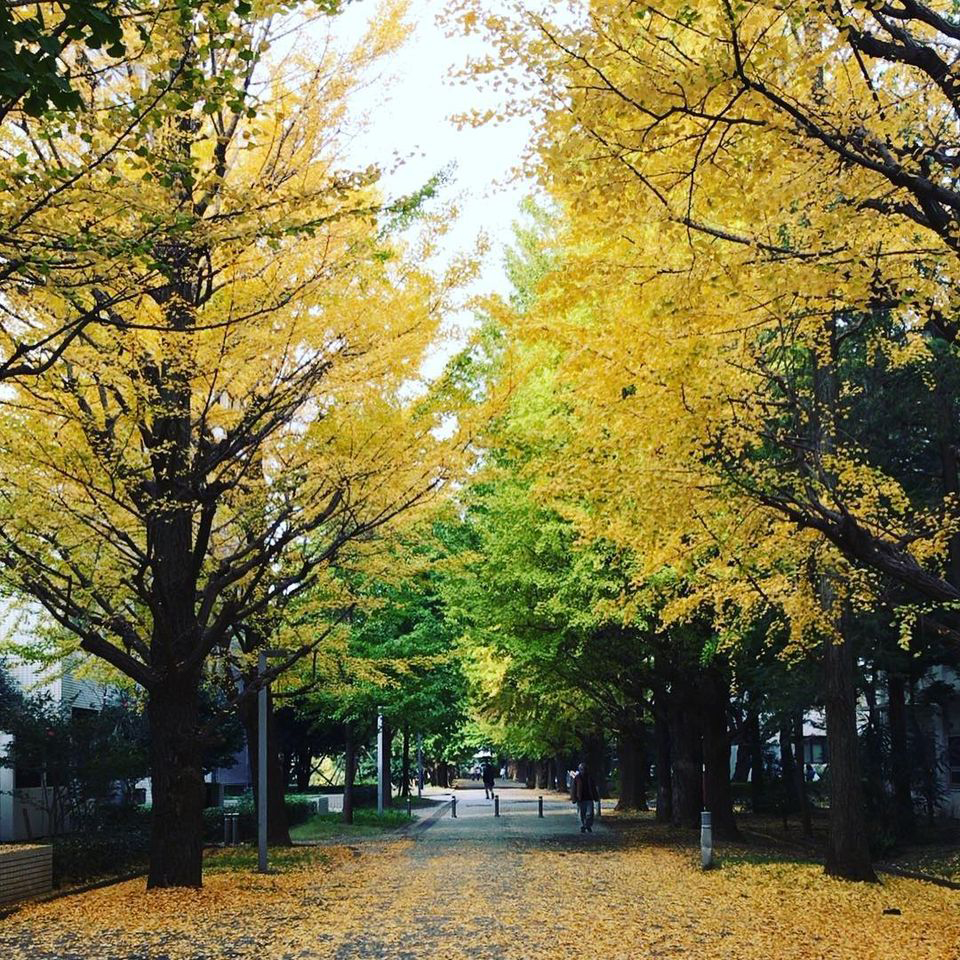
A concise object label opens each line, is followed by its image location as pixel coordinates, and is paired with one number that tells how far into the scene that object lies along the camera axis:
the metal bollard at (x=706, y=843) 16.69
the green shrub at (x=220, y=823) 25.27
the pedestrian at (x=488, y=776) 50.67
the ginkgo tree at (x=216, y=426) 11.68
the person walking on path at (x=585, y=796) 25.97
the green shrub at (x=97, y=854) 16.03
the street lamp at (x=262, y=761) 16.50
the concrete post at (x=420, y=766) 49.34
